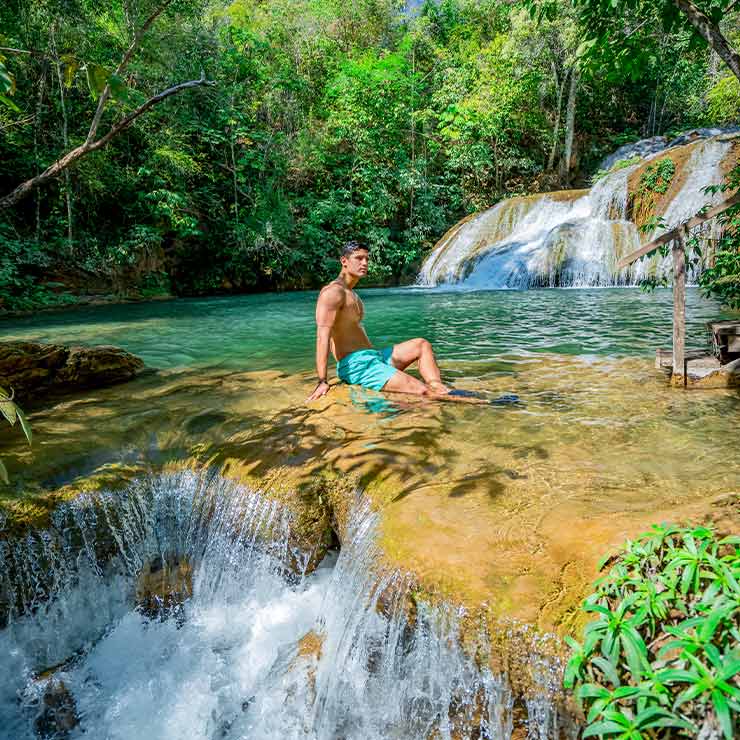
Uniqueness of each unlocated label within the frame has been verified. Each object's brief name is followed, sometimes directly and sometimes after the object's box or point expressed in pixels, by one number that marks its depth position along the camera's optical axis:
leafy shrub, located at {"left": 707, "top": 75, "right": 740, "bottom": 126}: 20.69
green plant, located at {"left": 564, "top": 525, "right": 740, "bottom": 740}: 1.51
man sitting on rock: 4.70
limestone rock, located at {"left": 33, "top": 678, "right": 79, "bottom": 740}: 2.60
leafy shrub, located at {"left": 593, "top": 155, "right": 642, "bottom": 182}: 20.08
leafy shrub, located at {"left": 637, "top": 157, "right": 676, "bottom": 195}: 14.84
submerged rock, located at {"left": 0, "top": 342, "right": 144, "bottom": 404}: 5.25
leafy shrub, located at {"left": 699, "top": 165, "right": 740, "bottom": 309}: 4.93
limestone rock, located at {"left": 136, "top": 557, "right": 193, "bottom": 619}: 3.29
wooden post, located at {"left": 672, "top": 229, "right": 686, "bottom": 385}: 4.48
